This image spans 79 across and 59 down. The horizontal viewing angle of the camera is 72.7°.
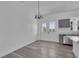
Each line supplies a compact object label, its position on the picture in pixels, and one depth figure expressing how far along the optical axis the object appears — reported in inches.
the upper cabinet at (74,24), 162.5
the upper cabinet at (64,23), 168.6
